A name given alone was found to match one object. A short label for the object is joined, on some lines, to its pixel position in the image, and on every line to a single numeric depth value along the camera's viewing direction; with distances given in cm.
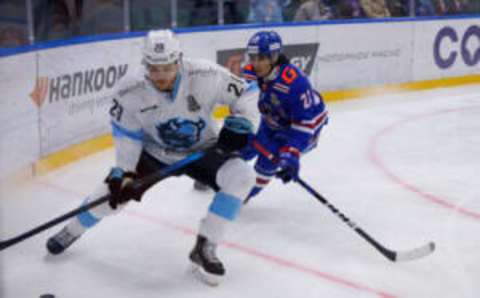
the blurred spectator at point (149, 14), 1128
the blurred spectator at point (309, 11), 1403
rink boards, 848
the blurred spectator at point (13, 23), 876
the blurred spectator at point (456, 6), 1655
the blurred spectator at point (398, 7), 1571
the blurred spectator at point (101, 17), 1031
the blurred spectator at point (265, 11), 1344
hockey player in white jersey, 556
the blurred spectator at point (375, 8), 1514
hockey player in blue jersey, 643
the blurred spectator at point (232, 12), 1300
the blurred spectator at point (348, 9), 1481
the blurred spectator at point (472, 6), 1691
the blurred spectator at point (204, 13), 1238
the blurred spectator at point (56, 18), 945
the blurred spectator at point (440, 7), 1637
